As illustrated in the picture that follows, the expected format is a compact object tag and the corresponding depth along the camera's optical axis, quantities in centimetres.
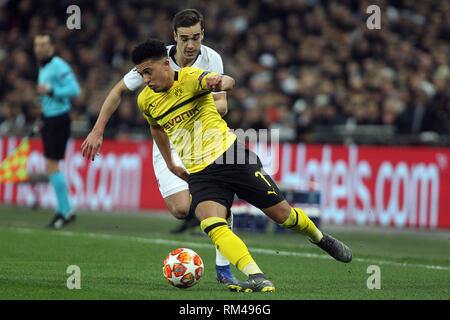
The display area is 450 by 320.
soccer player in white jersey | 1430
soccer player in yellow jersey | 1316
